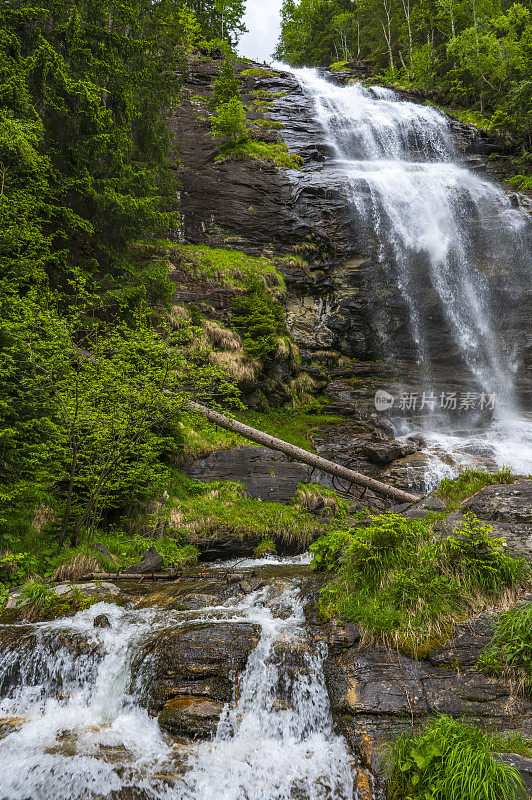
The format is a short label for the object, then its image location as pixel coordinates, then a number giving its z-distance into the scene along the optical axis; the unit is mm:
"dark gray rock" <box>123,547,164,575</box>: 7504
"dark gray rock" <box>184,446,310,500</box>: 11008
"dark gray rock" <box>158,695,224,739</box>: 3984
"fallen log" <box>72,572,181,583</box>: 6949
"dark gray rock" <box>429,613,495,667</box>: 3854
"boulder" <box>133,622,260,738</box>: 4094
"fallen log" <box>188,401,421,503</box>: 10484
